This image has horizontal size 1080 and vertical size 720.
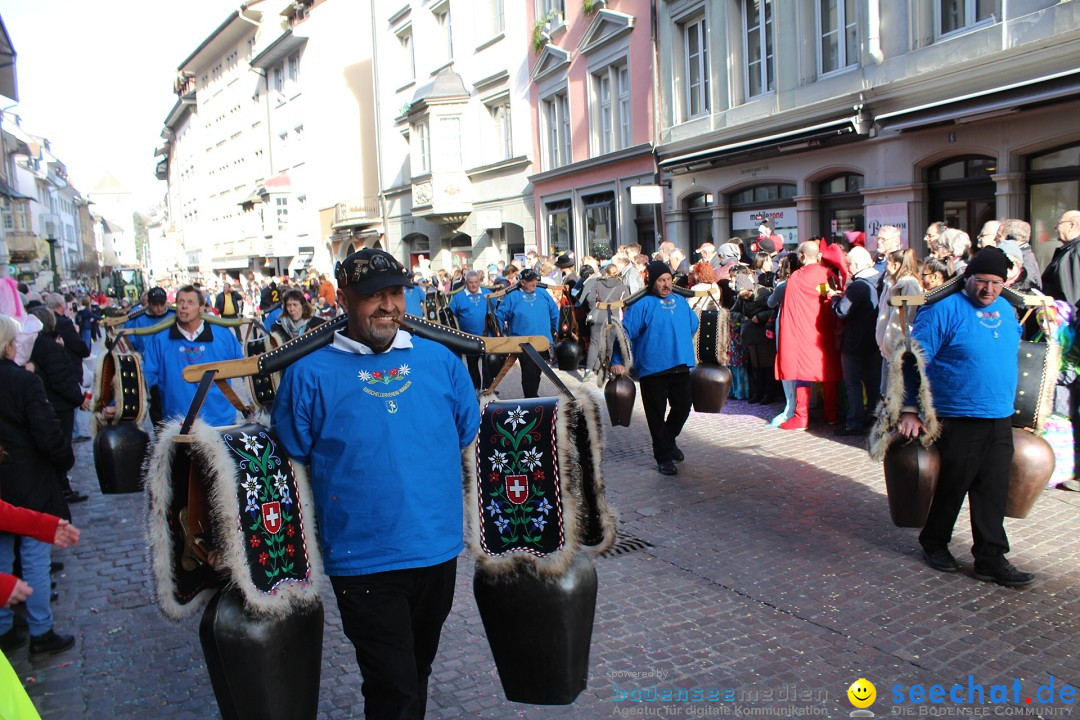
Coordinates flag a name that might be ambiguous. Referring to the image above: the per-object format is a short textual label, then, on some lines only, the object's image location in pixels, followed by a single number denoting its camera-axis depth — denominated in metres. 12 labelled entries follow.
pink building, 20.36
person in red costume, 9.68
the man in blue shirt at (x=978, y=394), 5.17
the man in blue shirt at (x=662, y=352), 7.96
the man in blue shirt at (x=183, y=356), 6.59
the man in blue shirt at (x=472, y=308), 12.59
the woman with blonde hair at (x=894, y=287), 7.68
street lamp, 58.13
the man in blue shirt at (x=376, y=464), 3.04
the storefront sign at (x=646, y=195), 19.11
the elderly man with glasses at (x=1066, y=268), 7.21
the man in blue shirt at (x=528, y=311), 11.01
